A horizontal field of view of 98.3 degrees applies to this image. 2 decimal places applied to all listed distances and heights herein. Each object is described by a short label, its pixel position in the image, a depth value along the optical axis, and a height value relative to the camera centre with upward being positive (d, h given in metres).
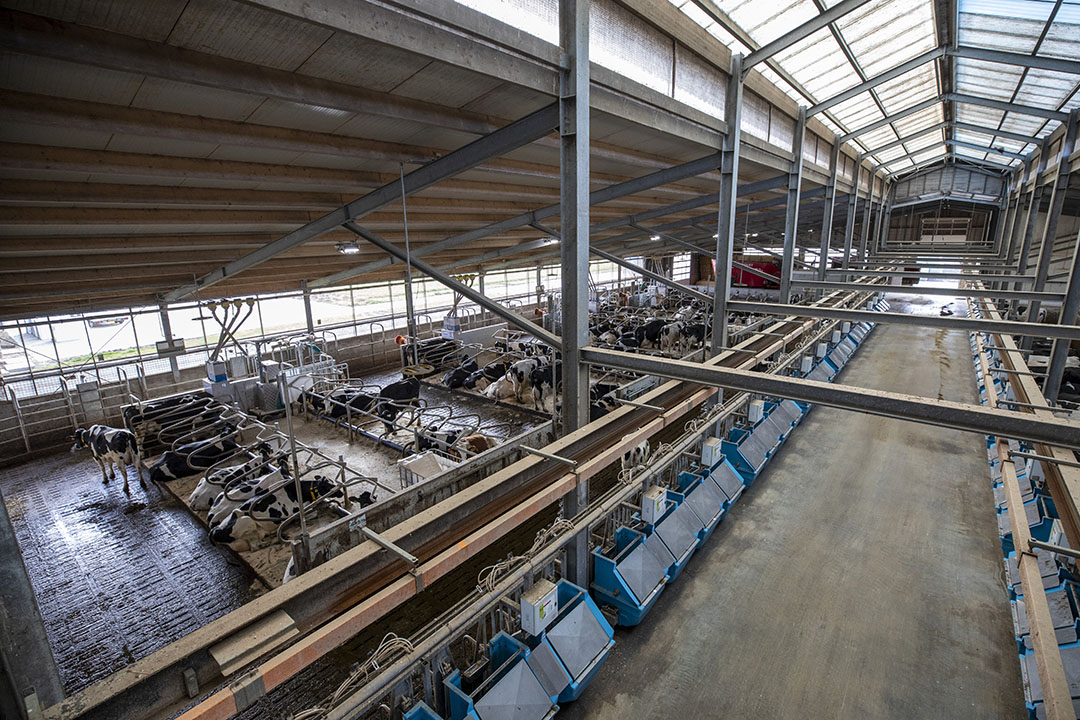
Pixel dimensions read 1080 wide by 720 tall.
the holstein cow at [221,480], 6.77 -3.08
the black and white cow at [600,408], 8.74 -2.92
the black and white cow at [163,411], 8.53 -2.66
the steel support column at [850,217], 14.08 +0.85
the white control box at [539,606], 3.70 -2.74
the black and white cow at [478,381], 12.20 -3.19
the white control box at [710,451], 6.45 -2.73
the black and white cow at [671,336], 14.28 -2.56
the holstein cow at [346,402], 9.61 -2.93
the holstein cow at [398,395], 9.37 -2.85
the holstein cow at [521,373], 11.11 -2.74
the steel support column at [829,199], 11.59 +1.13
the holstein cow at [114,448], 7.54 -2.87
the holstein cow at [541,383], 10.70 -2.88
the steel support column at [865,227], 17.42 +0.64
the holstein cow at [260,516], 5.85 -3.18
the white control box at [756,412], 7.70 -2.66
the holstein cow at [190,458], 7.47 -3.11
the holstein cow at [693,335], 14.52 -2.60
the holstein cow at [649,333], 14.70 -2.51
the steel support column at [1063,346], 6.71 -1.59
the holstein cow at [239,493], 6.20 -3.02
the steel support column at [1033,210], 10.98 +0.71
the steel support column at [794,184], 8.73 +1.16
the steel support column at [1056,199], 8.64 +0.74
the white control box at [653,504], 5.09 -2.70
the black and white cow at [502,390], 11.41 -3.21
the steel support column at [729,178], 6.15 +0.93
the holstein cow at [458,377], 12.31 -3.09
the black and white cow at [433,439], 7.46 -2.93
